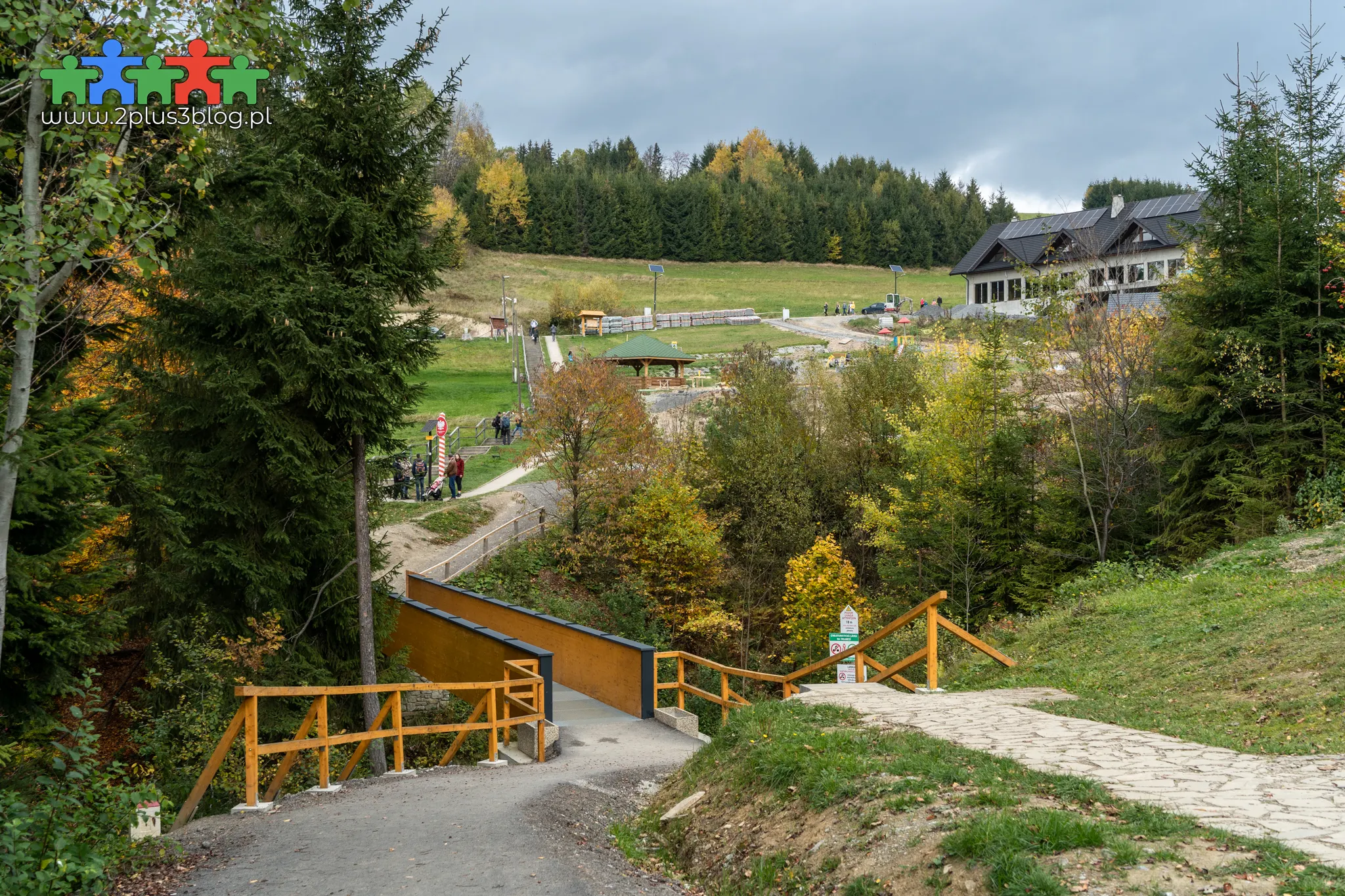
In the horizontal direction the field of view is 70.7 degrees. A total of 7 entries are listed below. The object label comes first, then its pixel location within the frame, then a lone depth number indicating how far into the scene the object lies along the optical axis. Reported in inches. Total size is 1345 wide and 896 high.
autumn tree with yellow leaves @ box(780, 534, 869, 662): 1070.4
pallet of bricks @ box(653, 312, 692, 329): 3218.5
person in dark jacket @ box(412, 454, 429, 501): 1330.0
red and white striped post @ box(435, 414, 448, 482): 1438.2
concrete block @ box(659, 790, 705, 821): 332.5
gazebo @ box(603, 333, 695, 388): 1913.1
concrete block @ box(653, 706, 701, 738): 560.1
